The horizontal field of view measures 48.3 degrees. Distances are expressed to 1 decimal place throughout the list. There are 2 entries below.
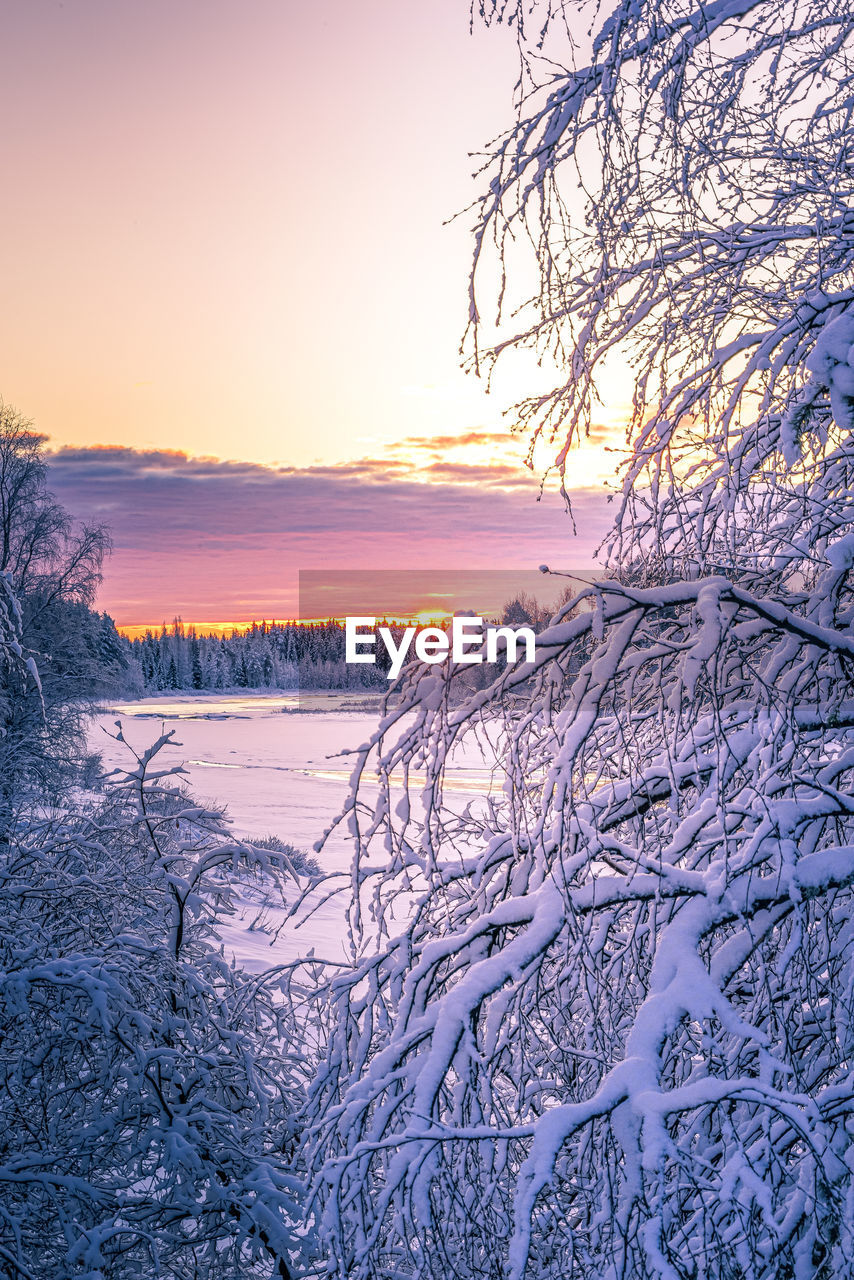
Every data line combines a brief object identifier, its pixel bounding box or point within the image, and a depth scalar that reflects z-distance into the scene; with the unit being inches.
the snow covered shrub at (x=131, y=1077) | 175.9
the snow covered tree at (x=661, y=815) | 81.4
